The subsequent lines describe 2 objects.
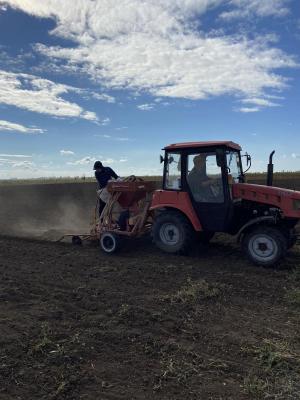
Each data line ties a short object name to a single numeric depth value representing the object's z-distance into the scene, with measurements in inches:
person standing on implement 435.8
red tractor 327.0
